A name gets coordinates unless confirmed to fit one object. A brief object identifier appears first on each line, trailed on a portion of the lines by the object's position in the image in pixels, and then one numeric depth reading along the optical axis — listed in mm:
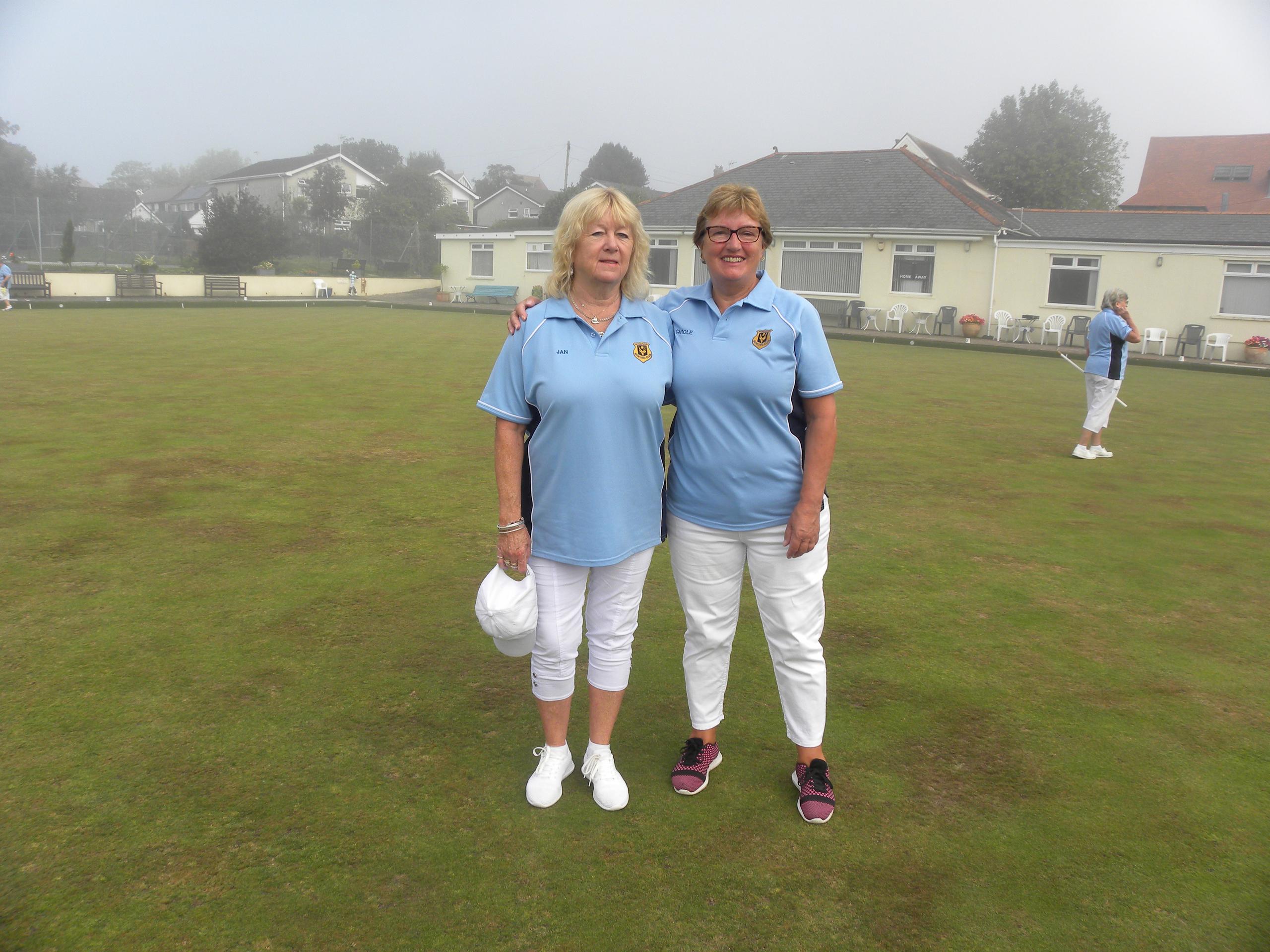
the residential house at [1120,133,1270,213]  42969
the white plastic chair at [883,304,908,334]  26922
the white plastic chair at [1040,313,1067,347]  24297
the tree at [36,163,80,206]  55281
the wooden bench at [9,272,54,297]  29453
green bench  35844
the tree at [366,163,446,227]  52312
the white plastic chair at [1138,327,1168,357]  23125
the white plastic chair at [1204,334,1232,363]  21953
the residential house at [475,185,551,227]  68688
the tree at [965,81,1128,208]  50469
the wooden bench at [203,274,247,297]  35531
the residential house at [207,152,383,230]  60781
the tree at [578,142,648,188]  80812
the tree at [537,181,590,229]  50500
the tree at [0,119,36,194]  53031
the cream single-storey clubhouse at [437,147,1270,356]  23281
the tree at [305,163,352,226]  53906
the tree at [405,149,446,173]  88250
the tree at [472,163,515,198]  87438
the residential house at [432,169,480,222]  67375
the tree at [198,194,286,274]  39281
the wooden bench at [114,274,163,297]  32344
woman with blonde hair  2715
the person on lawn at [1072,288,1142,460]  8984
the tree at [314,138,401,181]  90688
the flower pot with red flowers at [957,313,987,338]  25219
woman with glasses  2768
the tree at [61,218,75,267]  36938
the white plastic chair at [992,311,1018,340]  25297
